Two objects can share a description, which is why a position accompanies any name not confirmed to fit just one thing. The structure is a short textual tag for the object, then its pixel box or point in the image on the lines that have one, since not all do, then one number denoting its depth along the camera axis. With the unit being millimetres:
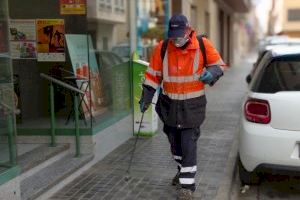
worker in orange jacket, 5413
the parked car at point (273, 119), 5492
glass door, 5016
